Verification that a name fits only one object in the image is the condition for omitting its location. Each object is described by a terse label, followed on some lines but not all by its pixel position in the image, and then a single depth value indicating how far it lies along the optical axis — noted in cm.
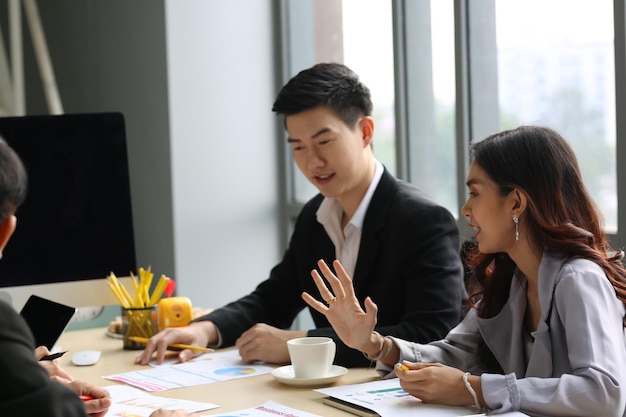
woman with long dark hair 163
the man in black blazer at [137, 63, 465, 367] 220
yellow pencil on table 228
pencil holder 243
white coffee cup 195
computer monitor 250
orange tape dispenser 248
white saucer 193
